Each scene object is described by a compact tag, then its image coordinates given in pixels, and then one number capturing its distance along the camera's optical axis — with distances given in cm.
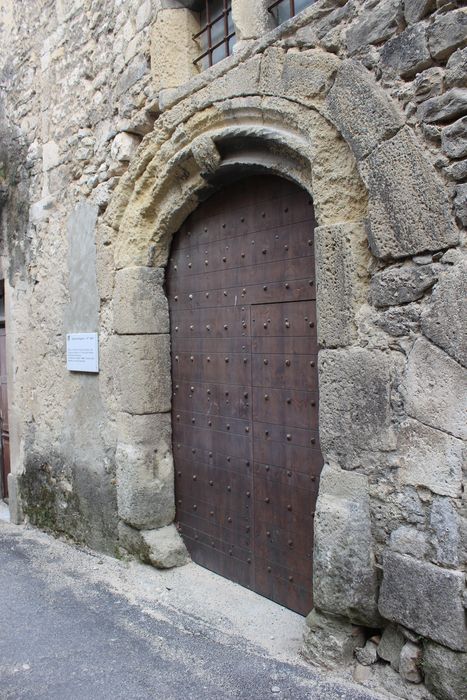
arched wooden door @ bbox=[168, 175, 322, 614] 273
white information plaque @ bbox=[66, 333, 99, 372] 371
